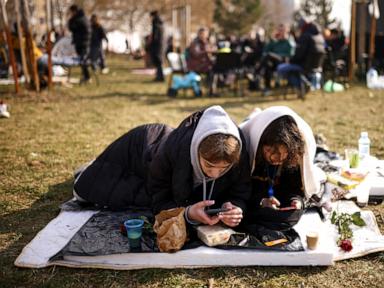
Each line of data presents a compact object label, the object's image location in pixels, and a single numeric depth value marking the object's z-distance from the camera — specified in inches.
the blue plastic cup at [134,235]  114.6
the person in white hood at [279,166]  114.8
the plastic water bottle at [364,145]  180.5
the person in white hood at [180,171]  108.7
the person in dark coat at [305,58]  358.9
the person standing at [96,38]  510.9
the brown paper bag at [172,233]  112.1
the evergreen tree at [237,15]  1037.8
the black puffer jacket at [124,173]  138.5
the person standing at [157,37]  487.8
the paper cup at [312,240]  113.6
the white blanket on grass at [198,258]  111.6
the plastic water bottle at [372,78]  430.6
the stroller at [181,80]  398.9
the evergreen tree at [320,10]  912.9
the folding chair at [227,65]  385.1
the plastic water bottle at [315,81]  413.4
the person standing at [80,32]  438.3
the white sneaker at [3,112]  290.0
